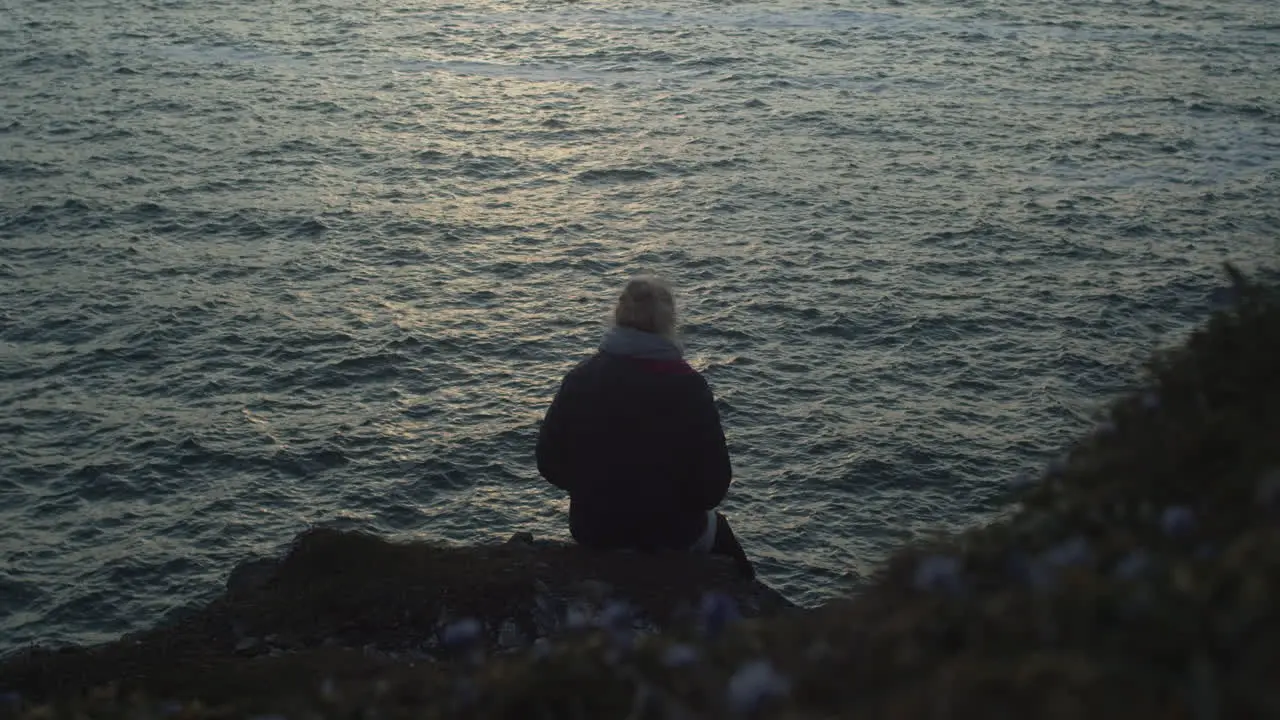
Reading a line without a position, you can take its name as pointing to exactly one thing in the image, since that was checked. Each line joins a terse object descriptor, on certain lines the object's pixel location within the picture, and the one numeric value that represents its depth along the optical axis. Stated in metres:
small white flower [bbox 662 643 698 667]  3.70
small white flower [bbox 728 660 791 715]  2.99
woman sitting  7.50
